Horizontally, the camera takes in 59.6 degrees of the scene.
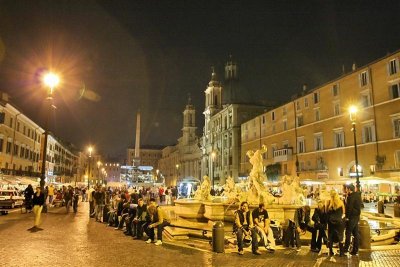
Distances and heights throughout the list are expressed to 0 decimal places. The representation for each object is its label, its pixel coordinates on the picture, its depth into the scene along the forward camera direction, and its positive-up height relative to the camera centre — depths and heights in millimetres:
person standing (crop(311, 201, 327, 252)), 10516 -1127
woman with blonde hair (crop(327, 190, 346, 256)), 10016 -1019
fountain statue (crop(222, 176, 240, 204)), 17766 -313
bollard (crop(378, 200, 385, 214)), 22444 -1464
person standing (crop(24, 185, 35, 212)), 20625 -586
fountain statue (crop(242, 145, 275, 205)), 15766 +62
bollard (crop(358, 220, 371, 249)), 10969 -1609
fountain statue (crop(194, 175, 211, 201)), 19288 -423
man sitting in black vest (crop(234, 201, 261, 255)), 10531 -1300
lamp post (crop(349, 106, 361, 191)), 20684 +4454
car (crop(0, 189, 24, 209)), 22564 -1006
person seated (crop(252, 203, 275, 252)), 11039 -1245
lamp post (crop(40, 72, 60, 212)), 18781 +5551
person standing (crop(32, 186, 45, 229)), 15004 -842
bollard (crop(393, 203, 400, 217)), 20869 -1516
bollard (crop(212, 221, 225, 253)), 10703 -1664
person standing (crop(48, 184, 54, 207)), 30047 -753
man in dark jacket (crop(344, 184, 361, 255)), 10145 -939
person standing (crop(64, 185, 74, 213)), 24875 -837
